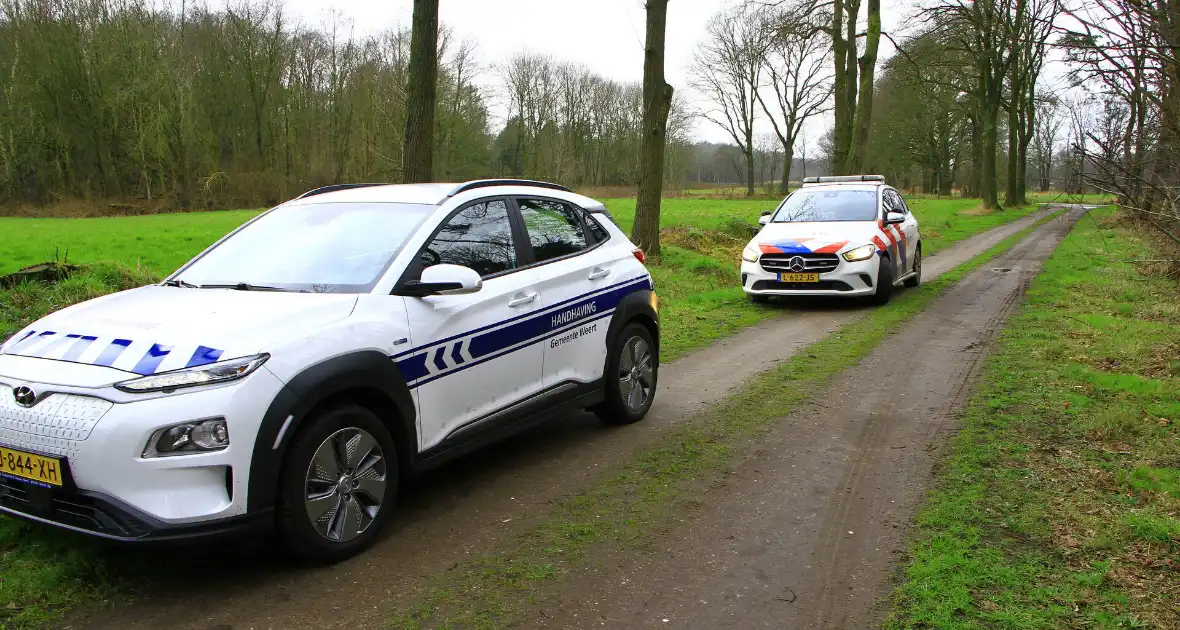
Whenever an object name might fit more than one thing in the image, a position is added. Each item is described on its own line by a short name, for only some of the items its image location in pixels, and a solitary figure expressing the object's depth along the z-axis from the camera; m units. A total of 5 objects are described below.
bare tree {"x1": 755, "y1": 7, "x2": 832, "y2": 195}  55.06
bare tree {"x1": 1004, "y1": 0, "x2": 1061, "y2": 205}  36.22
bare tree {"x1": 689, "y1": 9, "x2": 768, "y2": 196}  56.25
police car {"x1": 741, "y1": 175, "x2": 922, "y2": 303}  11.57
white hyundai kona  3.29
